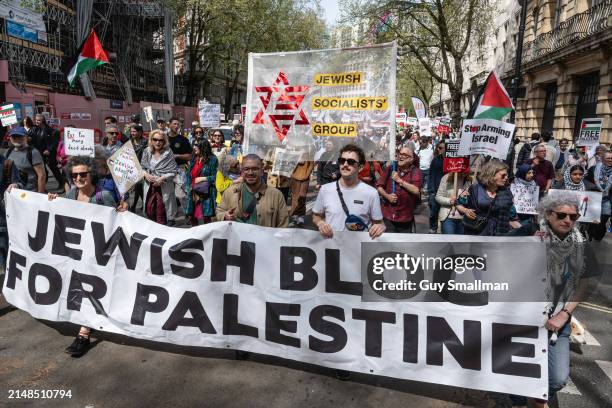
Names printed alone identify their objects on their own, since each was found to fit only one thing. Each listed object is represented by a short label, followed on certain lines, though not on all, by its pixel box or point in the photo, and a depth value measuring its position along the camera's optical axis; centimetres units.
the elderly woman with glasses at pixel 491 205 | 482
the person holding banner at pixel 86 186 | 428
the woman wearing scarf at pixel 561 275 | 298
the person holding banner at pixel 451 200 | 574
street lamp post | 1347
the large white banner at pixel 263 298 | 327
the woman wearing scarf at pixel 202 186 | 706
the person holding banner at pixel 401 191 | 580
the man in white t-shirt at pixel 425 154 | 1208
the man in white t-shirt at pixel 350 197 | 403
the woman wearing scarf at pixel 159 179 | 665
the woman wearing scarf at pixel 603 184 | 812
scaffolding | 2447
